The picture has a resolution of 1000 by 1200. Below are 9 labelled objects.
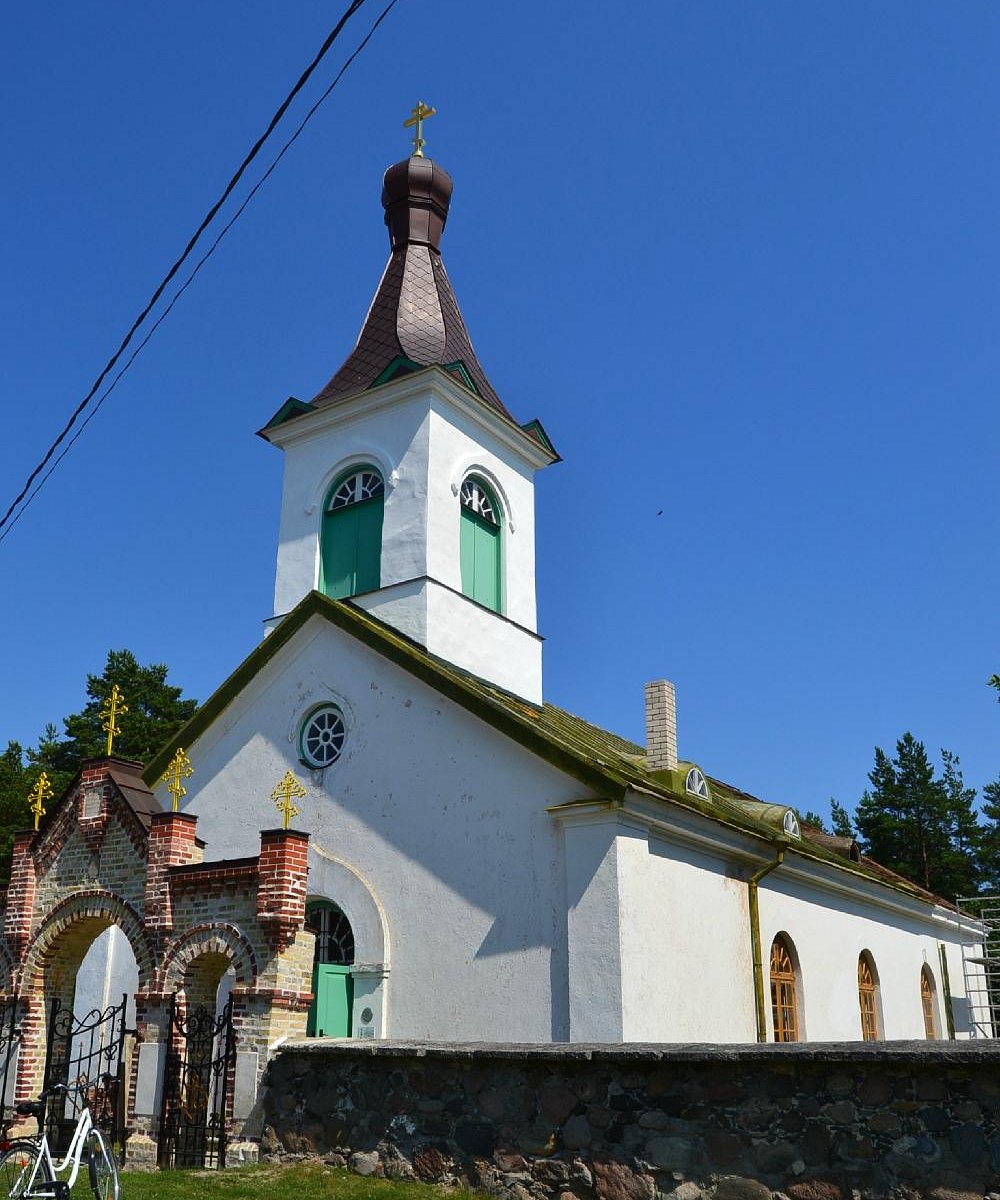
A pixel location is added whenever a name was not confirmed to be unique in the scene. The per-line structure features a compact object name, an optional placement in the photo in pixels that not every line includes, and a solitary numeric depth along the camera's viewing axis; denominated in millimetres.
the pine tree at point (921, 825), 47469
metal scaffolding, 26641
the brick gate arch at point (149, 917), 11766
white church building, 13273
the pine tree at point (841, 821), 52906
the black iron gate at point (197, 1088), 11359
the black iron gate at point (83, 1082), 12142
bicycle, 8680
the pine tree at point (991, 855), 47188
